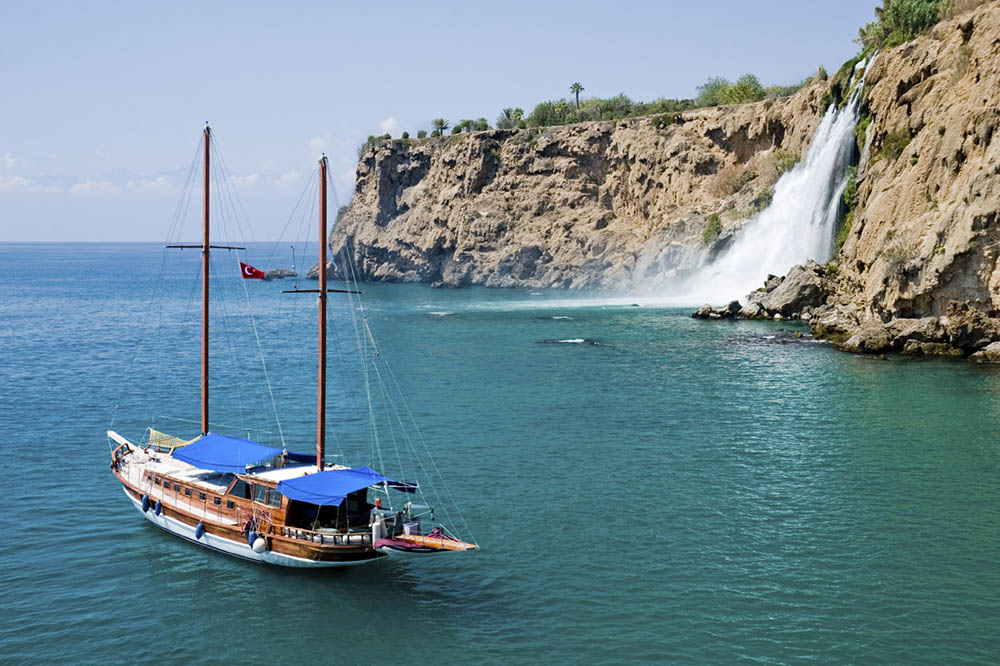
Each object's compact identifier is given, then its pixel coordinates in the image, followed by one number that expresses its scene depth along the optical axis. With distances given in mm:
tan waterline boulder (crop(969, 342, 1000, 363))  65062
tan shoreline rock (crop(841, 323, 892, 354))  70875
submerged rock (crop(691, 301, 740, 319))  98125
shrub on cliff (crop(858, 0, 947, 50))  86562
